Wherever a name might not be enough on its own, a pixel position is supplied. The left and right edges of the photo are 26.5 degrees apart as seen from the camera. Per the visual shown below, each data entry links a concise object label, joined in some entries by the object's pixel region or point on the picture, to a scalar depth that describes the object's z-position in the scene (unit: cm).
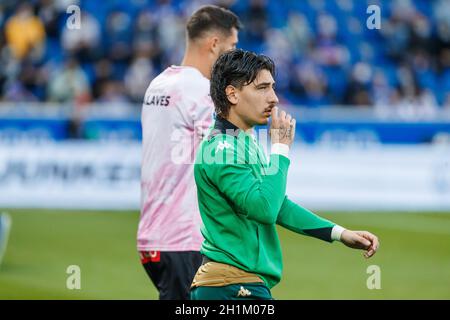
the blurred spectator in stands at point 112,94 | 1959
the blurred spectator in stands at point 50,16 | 2128
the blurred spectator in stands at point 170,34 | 2066
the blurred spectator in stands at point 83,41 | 2084
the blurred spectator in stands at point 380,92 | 2097
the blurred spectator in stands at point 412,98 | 2070
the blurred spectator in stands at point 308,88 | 2105
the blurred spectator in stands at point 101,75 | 1997
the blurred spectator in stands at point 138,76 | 1972
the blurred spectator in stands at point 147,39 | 2069
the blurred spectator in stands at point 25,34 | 2077
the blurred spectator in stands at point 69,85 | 1928
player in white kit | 630
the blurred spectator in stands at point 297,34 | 2205
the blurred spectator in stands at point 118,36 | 2094
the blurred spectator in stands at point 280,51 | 2106
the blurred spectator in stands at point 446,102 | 2105
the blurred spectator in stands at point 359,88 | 2059
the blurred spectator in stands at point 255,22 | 2181
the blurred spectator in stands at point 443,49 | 2292
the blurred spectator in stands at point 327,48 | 2223
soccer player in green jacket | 498
